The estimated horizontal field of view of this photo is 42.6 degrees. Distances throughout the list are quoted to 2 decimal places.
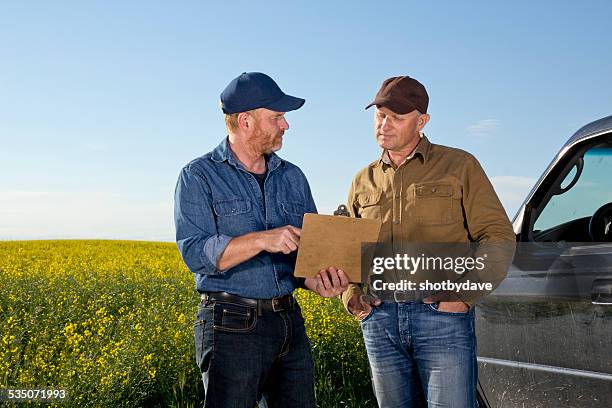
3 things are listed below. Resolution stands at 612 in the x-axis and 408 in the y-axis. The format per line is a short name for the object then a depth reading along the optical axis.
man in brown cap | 2.77
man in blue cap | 2.74
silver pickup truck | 3.17
